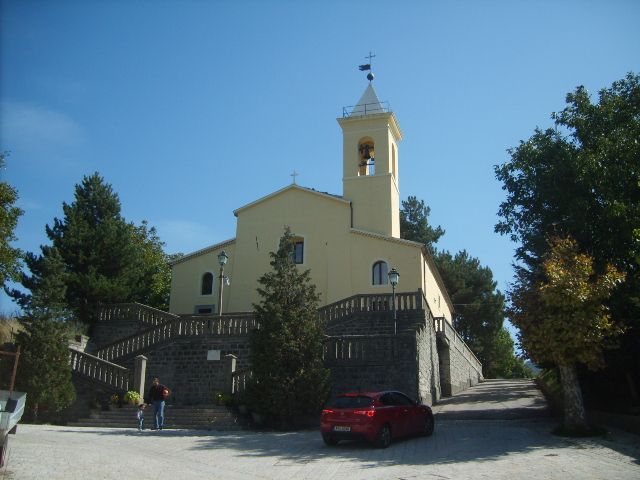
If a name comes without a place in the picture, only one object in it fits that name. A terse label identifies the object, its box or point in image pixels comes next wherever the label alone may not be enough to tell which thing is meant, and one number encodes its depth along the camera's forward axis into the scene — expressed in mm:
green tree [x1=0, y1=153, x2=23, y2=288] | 23000
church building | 20219
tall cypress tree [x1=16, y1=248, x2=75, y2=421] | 18516
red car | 13430
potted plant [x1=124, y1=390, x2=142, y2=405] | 19828
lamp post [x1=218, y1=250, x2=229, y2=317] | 24641
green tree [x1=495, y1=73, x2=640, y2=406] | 16750
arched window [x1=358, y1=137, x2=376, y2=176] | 36938
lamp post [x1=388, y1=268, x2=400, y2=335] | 21938
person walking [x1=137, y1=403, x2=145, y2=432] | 16945
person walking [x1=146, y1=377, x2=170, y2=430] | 17219
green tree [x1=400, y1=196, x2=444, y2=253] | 55531
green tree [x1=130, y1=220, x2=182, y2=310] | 32906
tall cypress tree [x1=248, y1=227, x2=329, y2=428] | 17672
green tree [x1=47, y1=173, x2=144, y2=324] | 29594
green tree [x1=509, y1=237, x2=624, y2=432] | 14797
